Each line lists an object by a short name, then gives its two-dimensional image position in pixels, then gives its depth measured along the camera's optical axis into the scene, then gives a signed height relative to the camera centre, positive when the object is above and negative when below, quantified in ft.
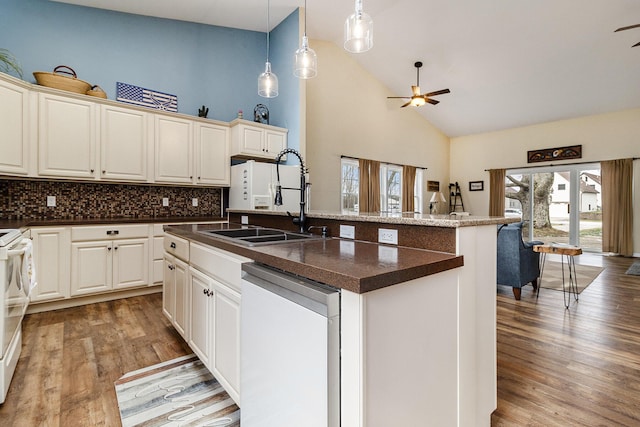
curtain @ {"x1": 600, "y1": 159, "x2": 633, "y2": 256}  21.03 +0.53
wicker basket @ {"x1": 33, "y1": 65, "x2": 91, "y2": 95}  10.39 +4.54
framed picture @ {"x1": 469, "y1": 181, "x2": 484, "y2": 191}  28.30 +2.59
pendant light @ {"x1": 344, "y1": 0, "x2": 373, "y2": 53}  6.66 +4.05
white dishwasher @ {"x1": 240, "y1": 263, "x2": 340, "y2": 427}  3.06 -1.55
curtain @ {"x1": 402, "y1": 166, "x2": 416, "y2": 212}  25.58 +2.29
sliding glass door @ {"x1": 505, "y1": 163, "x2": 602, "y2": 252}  23.00 +0.87
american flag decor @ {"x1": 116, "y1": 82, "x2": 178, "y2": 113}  12.57 +4.88
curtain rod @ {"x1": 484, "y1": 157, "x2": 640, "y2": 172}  22.37 +3.80
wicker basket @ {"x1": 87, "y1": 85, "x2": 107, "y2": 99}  11.28 +4.42
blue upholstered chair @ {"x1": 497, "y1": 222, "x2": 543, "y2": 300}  11.35 -1.68
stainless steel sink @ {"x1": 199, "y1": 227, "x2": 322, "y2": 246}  6.01 -0.47
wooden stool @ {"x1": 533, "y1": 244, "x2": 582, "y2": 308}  10.62 -1.27
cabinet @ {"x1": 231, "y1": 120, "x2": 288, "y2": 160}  14.06 +3.44
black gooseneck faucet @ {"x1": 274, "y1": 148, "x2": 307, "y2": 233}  6.55 -0.03
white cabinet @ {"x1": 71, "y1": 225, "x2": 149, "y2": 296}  10.44 -1.59
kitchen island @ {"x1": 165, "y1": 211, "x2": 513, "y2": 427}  2.96 -1.17
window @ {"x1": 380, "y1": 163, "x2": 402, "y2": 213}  24.34 +2.10
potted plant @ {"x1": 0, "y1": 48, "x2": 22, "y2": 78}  10.36 +5.08
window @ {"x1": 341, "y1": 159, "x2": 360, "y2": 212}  21.08 +1.99
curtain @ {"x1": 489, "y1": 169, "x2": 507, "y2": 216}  26.78 +1.97
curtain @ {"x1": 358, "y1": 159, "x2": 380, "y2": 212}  21.85 +2.01
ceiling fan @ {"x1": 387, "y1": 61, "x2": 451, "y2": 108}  18.06 +6.74
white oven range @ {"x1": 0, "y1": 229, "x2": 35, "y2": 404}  5.46 -1.52
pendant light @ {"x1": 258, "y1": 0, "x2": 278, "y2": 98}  9.38 +3.96
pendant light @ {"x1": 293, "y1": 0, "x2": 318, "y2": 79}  8.34 +4.13
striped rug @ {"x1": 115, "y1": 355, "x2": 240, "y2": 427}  5.16 -3.38
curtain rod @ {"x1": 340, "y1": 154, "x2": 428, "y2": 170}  20.38 +3.76
